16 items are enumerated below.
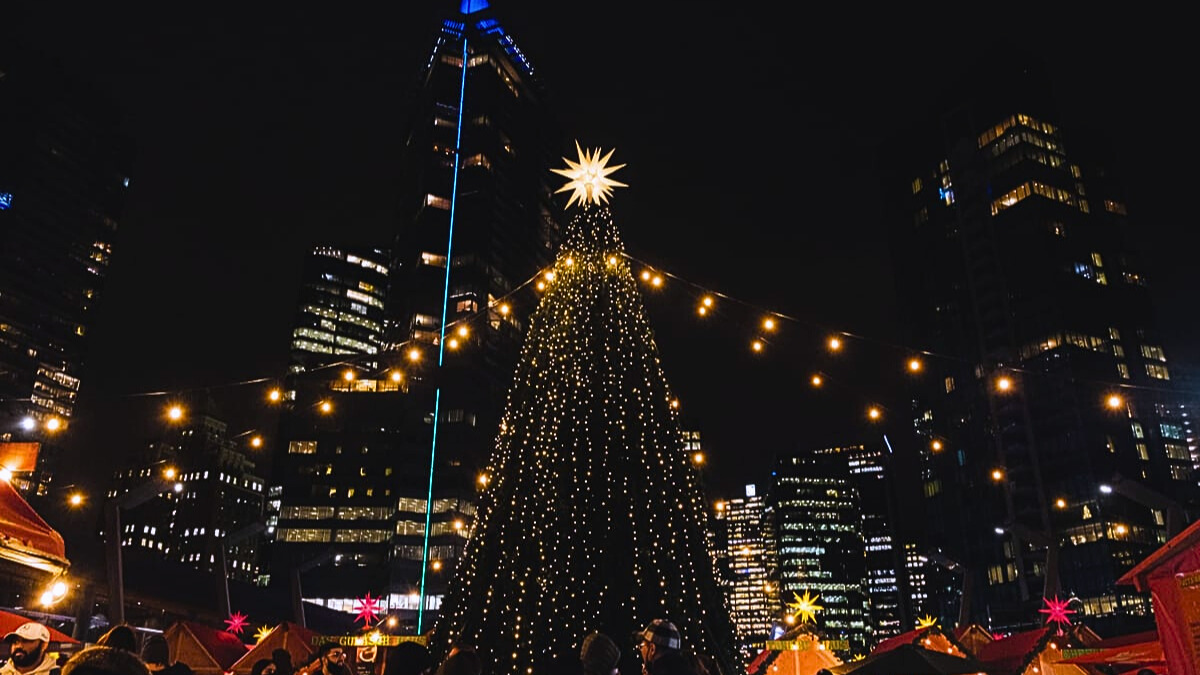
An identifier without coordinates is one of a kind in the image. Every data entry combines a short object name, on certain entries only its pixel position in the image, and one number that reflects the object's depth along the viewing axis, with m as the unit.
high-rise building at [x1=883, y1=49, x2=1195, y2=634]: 60.38
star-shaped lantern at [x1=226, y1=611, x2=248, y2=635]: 18.62
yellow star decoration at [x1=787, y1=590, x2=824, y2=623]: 15.83
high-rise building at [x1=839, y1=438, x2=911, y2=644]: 149.00
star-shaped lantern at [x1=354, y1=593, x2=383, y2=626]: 15.65
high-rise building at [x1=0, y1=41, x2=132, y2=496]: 108.88
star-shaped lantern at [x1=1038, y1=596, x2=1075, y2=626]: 14.24
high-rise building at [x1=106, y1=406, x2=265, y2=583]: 116.31
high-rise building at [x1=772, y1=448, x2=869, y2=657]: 151.12
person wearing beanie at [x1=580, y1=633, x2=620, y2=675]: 3.94
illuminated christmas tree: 10.02
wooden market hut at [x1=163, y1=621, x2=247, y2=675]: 13.70
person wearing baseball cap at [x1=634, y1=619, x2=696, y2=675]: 3.72
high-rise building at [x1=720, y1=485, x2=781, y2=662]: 171.00
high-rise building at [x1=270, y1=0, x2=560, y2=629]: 76.69
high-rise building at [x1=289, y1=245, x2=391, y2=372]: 140.50
